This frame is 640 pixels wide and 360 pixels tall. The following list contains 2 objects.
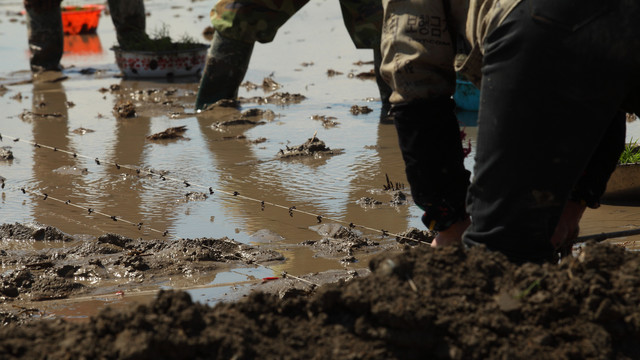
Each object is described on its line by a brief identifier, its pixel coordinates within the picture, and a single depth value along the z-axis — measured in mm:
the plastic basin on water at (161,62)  8188
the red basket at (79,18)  12138
